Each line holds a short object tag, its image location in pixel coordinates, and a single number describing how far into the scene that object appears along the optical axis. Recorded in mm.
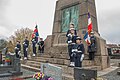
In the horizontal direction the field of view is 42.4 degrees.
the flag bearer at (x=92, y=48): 8945
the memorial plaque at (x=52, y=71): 4504
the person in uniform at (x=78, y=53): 7086
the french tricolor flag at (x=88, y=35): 9253
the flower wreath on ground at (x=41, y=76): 4689
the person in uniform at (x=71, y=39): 7942
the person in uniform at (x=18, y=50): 12200
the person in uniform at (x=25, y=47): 12285
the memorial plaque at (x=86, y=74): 4555
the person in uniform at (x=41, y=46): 13397
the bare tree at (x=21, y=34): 35719
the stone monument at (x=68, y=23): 9789
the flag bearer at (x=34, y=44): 12894
